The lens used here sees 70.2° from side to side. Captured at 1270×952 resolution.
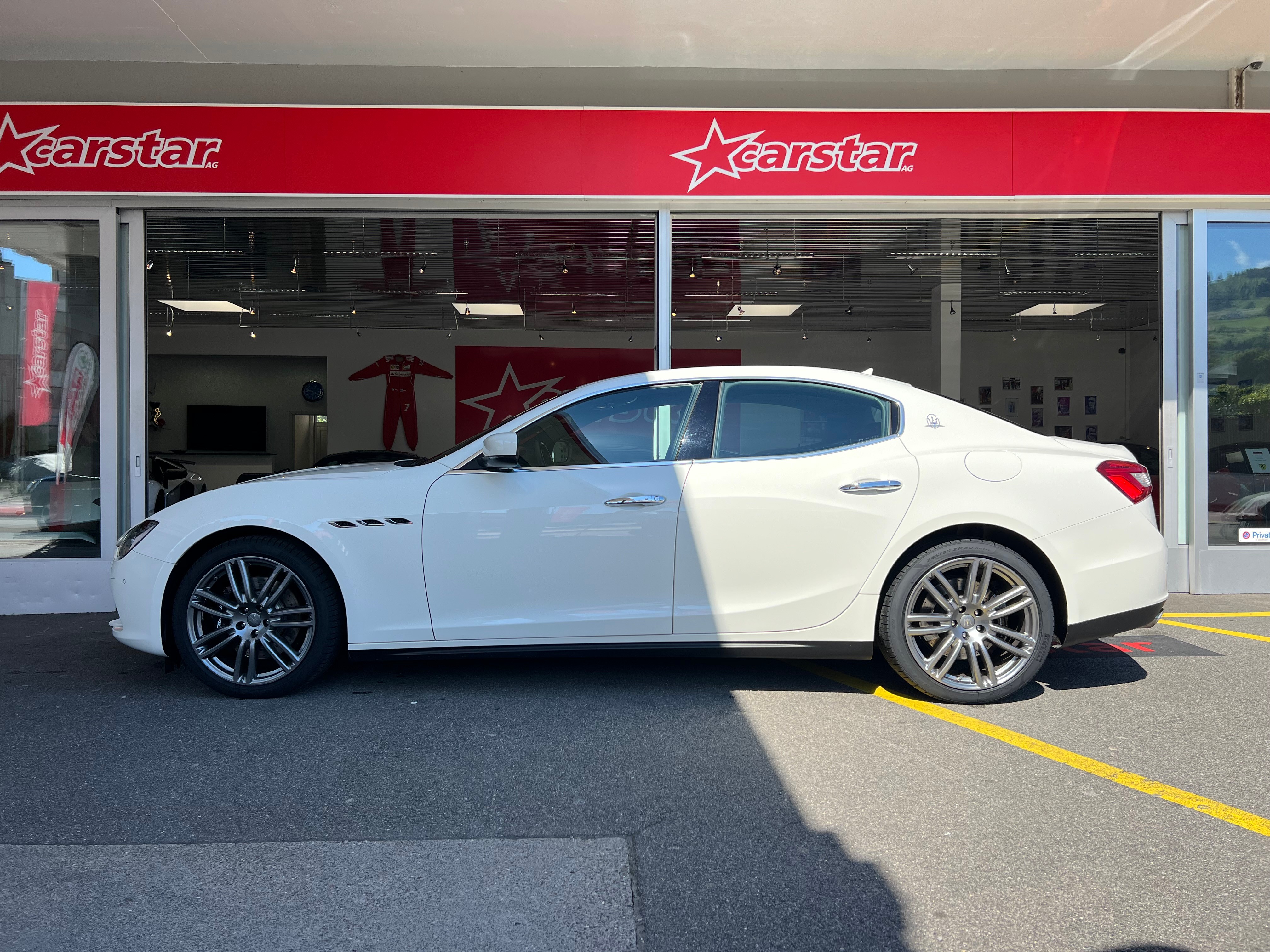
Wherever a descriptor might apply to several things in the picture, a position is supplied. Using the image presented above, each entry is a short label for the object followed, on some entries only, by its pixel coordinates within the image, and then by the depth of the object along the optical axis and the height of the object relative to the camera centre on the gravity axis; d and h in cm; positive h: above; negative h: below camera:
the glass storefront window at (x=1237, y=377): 712 +74
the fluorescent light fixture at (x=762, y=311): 1549 +280
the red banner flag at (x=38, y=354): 681 +90
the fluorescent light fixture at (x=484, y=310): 1576 +288
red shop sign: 661 +236
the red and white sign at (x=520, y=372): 1864 +207
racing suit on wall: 1894 +161
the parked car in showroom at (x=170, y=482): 1076 -13
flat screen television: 1939 +93
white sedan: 398 -37
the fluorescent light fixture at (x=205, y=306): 1559 +293
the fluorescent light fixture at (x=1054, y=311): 1608 +288
